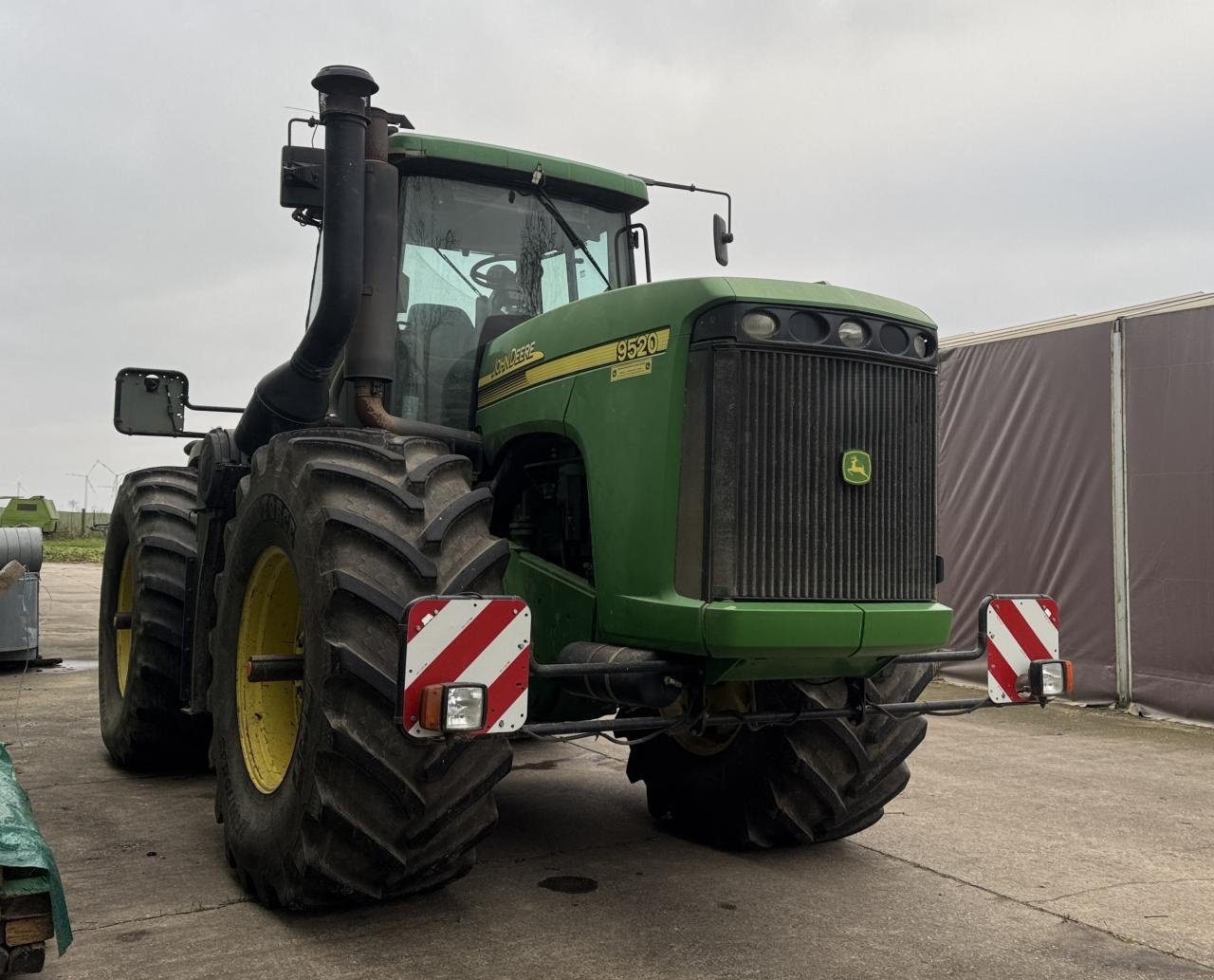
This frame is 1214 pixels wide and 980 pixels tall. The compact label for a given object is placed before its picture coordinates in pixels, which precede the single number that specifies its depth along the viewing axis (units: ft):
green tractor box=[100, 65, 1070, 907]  10.99
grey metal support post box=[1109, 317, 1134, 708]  29.89
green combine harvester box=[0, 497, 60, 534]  107.76
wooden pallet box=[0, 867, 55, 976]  9.57
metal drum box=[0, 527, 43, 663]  33.14
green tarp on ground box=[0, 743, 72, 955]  9.71
